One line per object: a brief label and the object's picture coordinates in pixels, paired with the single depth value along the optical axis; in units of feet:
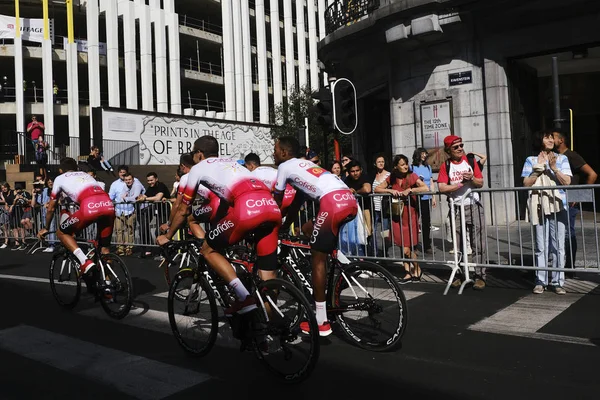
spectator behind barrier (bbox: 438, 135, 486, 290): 23.88
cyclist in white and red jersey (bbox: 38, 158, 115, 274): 21.98
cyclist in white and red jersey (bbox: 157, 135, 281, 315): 14.75
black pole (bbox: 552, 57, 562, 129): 25.53
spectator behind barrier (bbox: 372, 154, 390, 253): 26.81
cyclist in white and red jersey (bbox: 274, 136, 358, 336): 15.66
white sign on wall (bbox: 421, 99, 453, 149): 42.65
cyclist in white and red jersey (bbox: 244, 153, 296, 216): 17.45
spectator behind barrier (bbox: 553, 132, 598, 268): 22.62
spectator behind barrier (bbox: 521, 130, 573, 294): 22.15
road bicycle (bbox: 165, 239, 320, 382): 13.46
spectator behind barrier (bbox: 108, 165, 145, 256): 39.65
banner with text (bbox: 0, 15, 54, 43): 101.09
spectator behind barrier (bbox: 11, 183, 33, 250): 47.98
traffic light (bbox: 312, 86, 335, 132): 35.86
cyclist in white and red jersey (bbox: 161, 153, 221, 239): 20.56
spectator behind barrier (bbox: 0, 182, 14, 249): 50.08
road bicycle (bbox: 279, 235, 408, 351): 15.24
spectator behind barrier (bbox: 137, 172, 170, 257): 38.06
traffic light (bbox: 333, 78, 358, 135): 35.14
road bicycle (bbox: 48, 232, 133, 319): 20.67
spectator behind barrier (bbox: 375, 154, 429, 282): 25.81
